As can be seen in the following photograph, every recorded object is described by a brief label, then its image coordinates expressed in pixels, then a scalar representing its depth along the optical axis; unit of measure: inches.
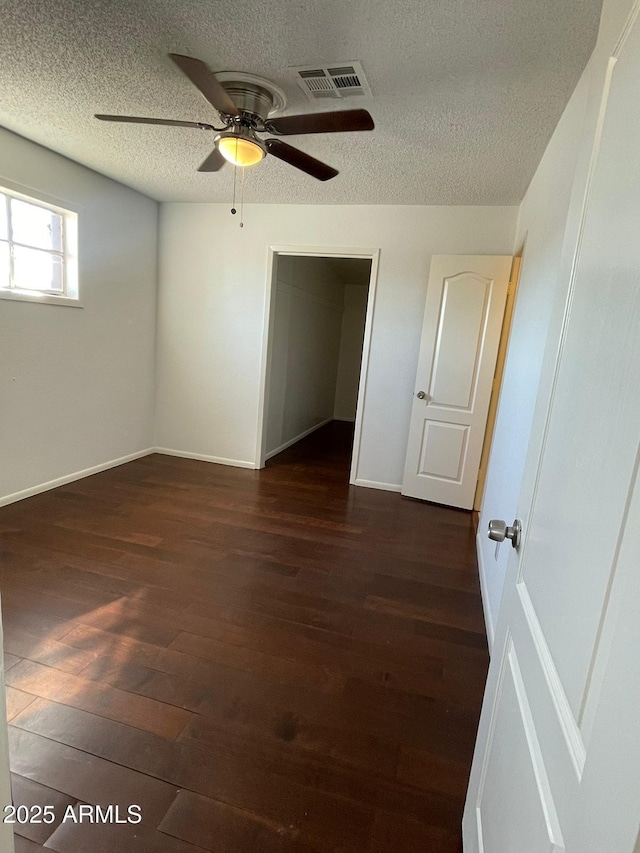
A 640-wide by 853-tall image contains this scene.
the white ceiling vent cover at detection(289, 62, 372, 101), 75.6
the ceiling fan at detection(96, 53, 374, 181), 72.4
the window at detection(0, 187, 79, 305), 119.0
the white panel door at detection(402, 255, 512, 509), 138.3
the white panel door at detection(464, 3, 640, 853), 19.3
